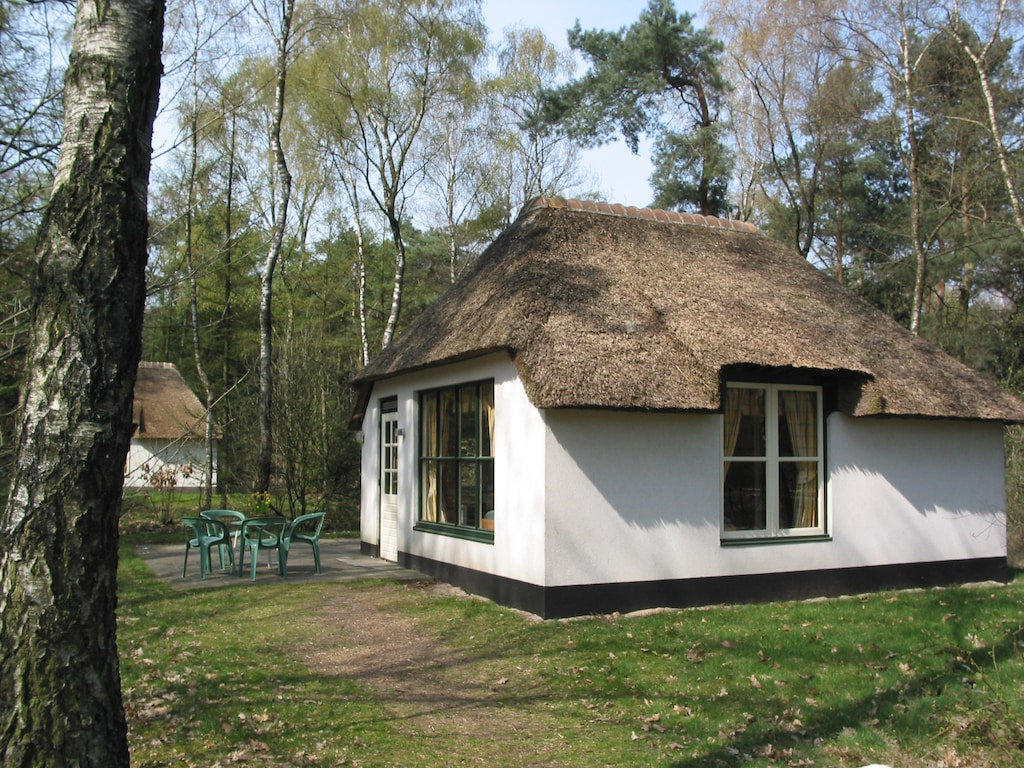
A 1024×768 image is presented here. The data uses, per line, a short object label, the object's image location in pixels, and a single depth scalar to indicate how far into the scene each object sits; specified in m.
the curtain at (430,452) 11.45
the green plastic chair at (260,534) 10.70
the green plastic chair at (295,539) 11.15
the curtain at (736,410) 9.91
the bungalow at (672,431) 8.87
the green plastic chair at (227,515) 11.32
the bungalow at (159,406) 30.08
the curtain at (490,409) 10.07
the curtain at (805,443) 10.29
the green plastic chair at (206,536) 10.94
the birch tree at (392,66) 22.62
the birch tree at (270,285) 18.81
